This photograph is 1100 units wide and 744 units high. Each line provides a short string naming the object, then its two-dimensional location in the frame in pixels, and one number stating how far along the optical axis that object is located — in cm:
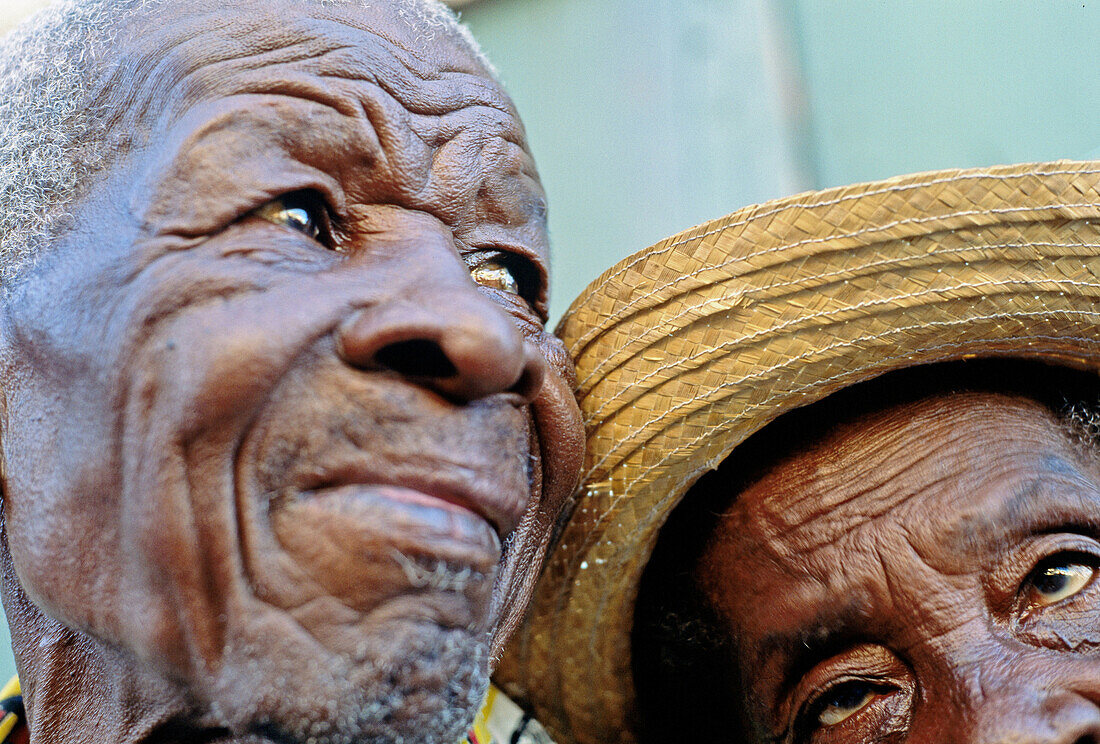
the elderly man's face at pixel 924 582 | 50
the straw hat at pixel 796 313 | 50
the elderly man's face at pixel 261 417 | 45
